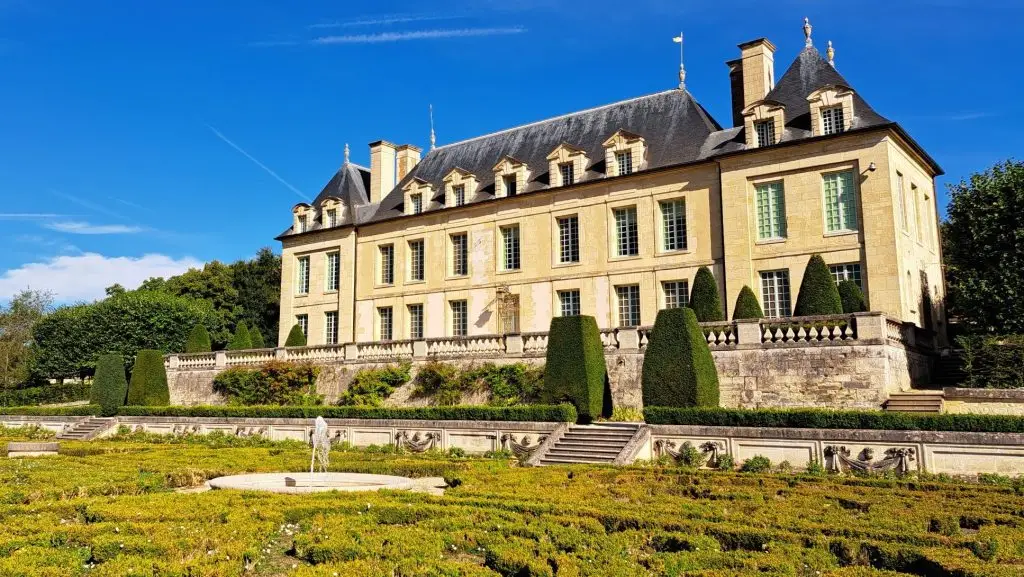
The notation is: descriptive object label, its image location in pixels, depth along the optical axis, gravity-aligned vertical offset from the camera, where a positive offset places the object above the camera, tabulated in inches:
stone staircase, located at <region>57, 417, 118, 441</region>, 996.6 -61.1
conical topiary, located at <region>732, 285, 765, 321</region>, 816.3 +67.2
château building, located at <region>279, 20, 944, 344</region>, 888.9 +210.2
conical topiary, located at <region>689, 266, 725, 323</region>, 838.5 +79.1
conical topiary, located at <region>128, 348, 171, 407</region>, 1124.5 -1.9
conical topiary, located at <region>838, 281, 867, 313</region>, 788.6 +71.9
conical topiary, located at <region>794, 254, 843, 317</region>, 771.4 +75.8
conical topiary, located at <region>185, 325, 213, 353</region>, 1251.8 +63.9
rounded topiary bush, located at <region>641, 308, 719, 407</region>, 666.2 +4.9
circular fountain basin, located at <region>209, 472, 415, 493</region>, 434.1 -61.7
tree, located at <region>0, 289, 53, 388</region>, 1745.8 +121.1
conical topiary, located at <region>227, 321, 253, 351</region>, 1235.9 +63.4
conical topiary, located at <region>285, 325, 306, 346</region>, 1234.7 +64.8
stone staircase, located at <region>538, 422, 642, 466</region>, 592.1 -57.3
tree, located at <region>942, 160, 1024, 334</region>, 800.3 +125.5
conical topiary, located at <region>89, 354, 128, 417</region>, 1120.8 -5.2
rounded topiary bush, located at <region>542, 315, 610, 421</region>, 725.3 +6.2
